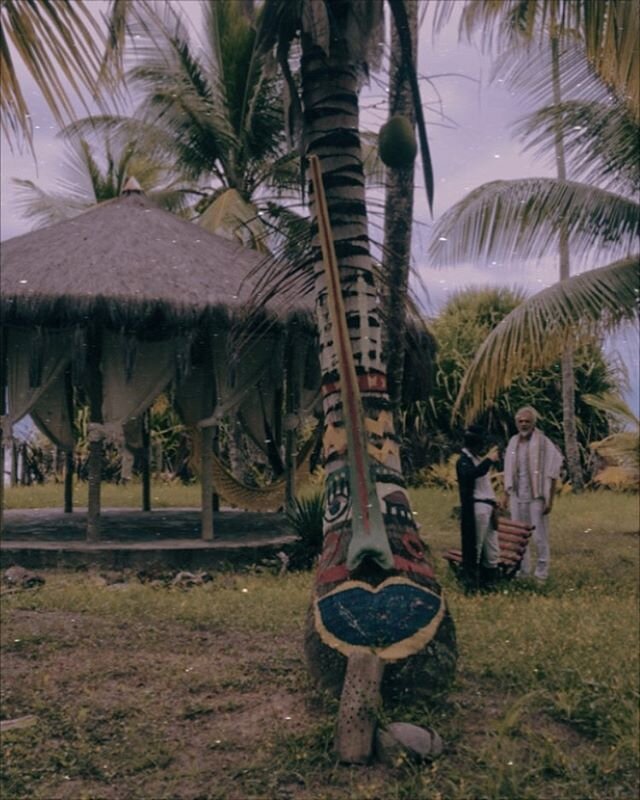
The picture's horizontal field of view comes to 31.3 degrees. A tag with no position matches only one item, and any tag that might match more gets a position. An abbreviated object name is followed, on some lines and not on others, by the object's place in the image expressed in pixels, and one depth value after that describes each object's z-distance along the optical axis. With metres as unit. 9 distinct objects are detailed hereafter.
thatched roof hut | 10.64
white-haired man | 8.96
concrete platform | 10.46
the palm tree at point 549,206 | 11.42
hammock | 12.44
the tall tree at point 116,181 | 18.55
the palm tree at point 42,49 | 5.11
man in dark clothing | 8.52
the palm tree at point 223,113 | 16.22
